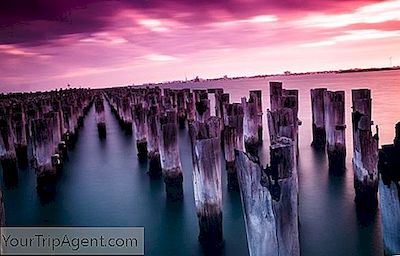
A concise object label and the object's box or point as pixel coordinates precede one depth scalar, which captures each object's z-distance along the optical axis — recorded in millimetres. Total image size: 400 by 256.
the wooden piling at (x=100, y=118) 21619
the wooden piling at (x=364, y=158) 7027
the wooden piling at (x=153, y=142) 10512
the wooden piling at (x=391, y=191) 4301
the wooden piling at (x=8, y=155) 12337
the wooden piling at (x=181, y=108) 24438
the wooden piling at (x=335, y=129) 10664
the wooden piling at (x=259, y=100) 14278
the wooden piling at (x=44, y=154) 9781
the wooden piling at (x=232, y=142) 8969
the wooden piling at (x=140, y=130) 13312
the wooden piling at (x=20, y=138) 15016
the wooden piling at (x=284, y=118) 6266
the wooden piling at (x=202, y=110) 12742
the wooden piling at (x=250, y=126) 12798
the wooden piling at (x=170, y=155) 8531
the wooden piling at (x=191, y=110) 18698
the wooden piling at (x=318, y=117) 12823
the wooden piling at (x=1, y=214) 3590
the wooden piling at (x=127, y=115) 22953
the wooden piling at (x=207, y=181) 5906
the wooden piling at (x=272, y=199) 3867
